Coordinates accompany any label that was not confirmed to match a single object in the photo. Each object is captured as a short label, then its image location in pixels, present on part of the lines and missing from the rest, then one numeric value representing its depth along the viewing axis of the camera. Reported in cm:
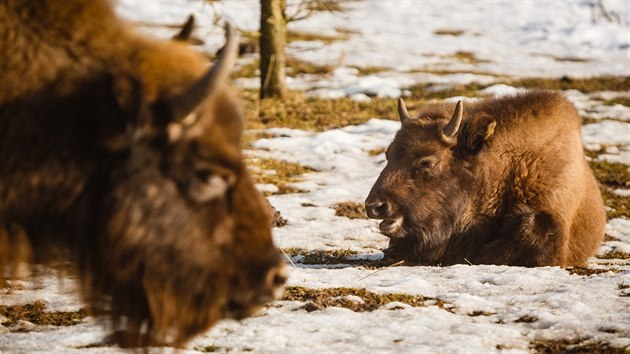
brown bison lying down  1650
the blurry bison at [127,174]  770
